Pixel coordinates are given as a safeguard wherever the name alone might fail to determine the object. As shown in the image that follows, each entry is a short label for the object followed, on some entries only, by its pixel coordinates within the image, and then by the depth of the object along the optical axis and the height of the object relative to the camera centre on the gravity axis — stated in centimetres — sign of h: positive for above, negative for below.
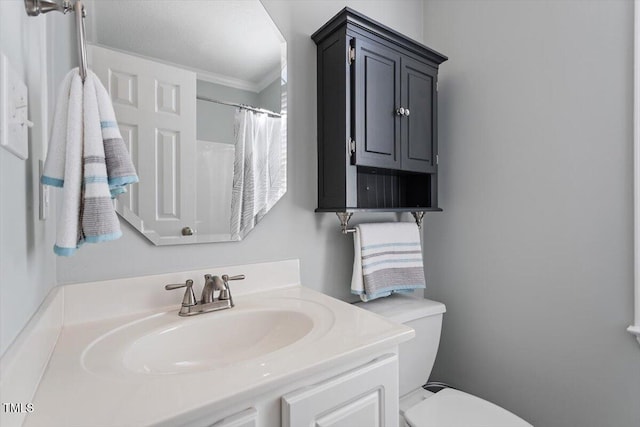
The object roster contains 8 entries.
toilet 109 -72
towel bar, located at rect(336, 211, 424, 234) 128 -5
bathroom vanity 49 -30
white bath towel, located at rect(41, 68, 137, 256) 60 +8
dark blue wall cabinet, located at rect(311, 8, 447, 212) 118 +40
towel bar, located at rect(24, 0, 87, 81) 59 +39
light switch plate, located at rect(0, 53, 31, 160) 43 +15
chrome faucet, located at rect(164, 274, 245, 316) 93 -27
